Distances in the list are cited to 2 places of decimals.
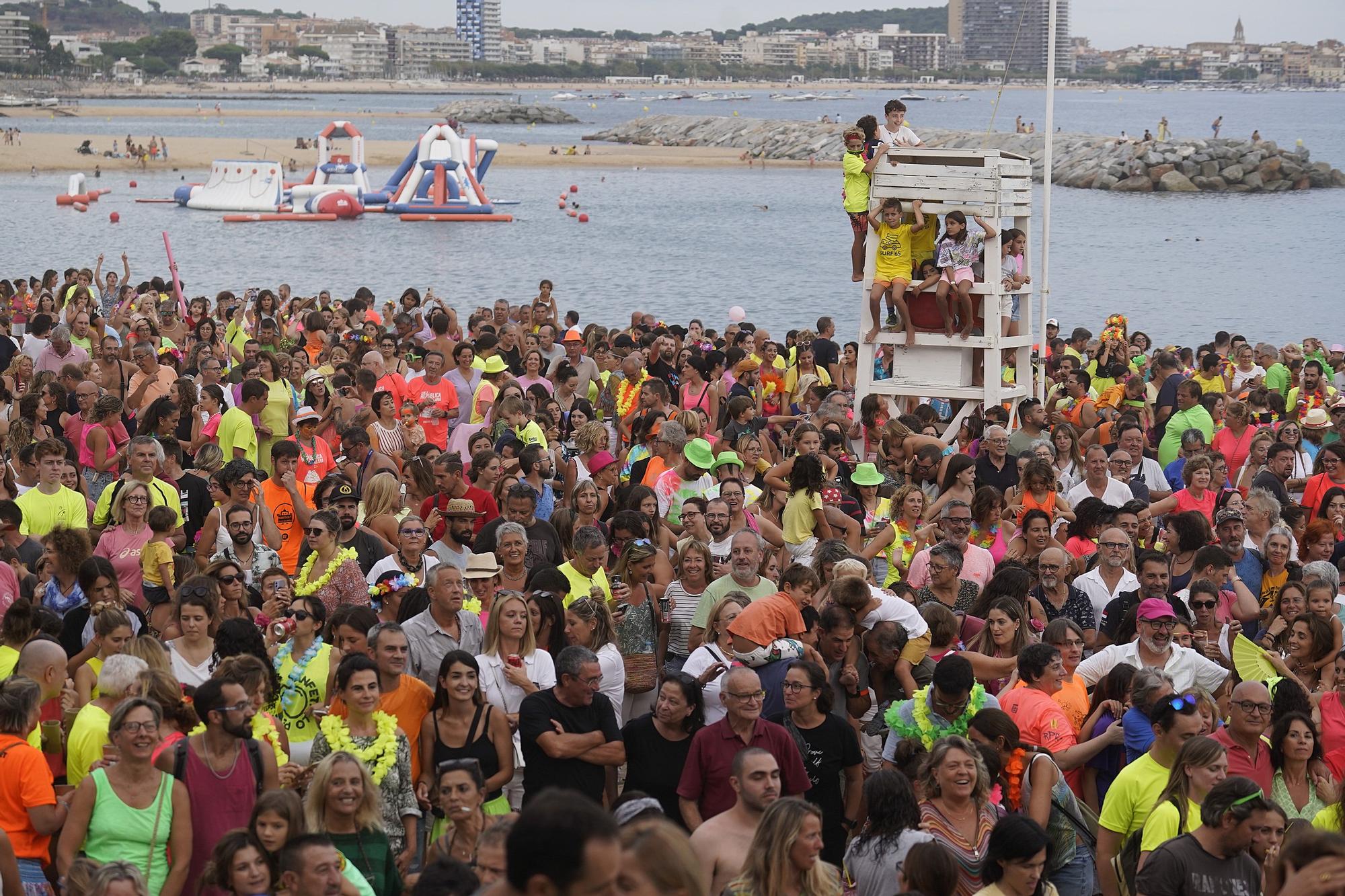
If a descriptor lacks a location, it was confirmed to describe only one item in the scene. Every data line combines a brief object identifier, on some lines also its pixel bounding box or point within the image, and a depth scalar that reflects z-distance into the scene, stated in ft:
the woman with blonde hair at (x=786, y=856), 35.45
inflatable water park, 342.23
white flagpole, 93.86
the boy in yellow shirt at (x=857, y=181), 86.58
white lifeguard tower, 87.10
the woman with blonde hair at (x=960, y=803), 39.34
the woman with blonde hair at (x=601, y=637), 49.47
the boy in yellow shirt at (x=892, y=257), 88.53
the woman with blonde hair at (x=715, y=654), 48.21
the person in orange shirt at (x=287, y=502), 63.72
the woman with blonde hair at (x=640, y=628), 54.19
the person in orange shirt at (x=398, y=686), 44.98
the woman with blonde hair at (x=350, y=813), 38.42
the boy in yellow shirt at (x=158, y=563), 56.85
